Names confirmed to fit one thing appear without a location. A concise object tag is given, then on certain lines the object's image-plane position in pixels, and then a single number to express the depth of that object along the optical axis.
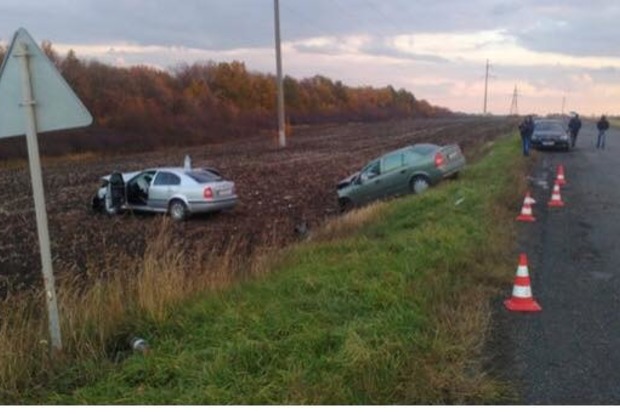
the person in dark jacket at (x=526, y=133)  30.83
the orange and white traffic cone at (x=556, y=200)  15.80
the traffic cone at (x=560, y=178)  19.86
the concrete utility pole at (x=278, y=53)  46.31
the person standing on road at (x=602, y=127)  37.28
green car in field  19.23
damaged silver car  18.36
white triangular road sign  5.57
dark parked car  35.56
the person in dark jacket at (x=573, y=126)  38.50
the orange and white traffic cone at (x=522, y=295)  7.38
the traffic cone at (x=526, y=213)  13.43
